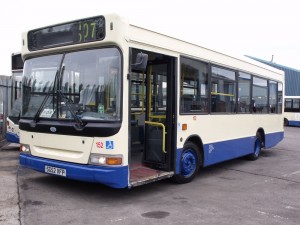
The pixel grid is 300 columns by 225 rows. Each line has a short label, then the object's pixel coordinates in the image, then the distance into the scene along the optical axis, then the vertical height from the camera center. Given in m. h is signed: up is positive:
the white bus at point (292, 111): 30.33 -0.09
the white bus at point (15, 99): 11.30 +0.36
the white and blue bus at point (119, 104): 5.69 +0.11
